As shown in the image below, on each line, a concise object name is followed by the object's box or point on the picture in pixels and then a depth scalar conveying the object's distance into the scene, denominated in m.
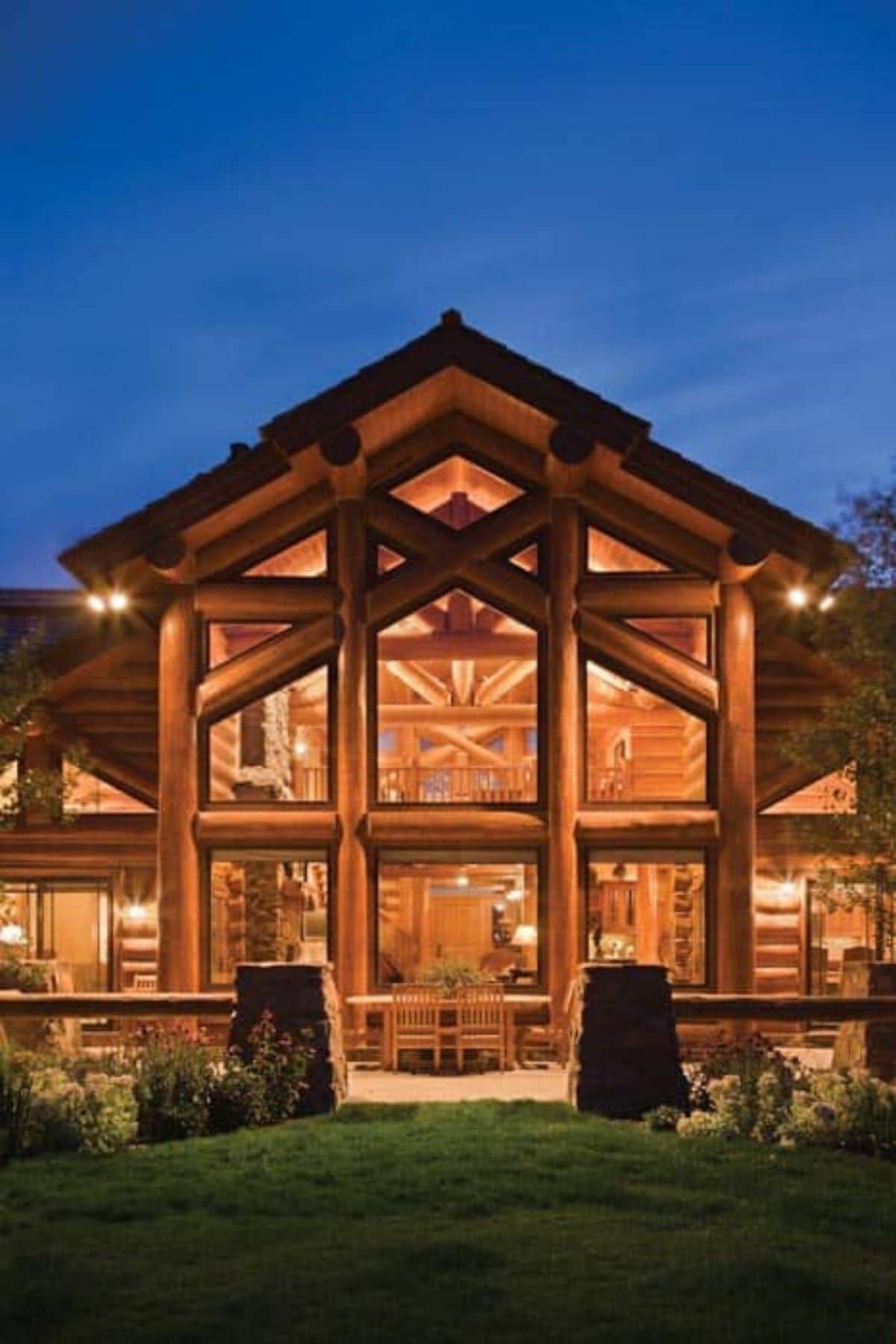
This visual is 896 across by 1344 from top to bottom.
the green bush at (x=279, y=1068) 13.76
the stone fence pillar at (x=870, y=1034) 14.96
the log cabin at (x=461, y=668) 18.88
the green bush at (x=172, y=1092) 12.95
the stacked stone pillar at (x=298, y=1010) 14.16
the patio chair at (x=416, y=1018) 17.73
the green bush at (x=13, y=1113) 12.14
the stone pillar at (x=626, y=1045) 14.04
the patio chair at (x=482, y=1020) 17.81
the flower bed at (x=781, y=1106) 12.47
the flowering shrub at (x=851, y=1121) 12.34
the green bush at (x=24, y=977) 17.56
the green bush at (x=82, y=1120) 12.38
